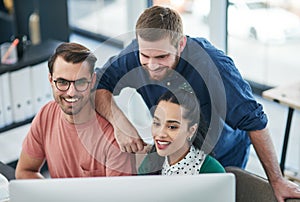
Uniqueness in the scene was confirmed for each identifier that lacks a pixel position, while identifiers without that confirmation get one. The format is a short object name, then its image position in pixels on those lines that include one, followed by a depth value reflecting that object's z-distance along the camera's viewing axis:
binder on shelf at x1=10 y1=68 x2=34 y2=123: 3.53
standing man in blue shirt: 1.91
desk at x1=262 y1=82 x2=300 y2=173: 3.23
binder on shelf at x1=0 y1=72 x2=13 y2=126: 3.50
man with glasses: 1.94
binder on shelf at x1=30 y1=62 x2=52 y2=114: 3.59
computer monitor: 1.53
